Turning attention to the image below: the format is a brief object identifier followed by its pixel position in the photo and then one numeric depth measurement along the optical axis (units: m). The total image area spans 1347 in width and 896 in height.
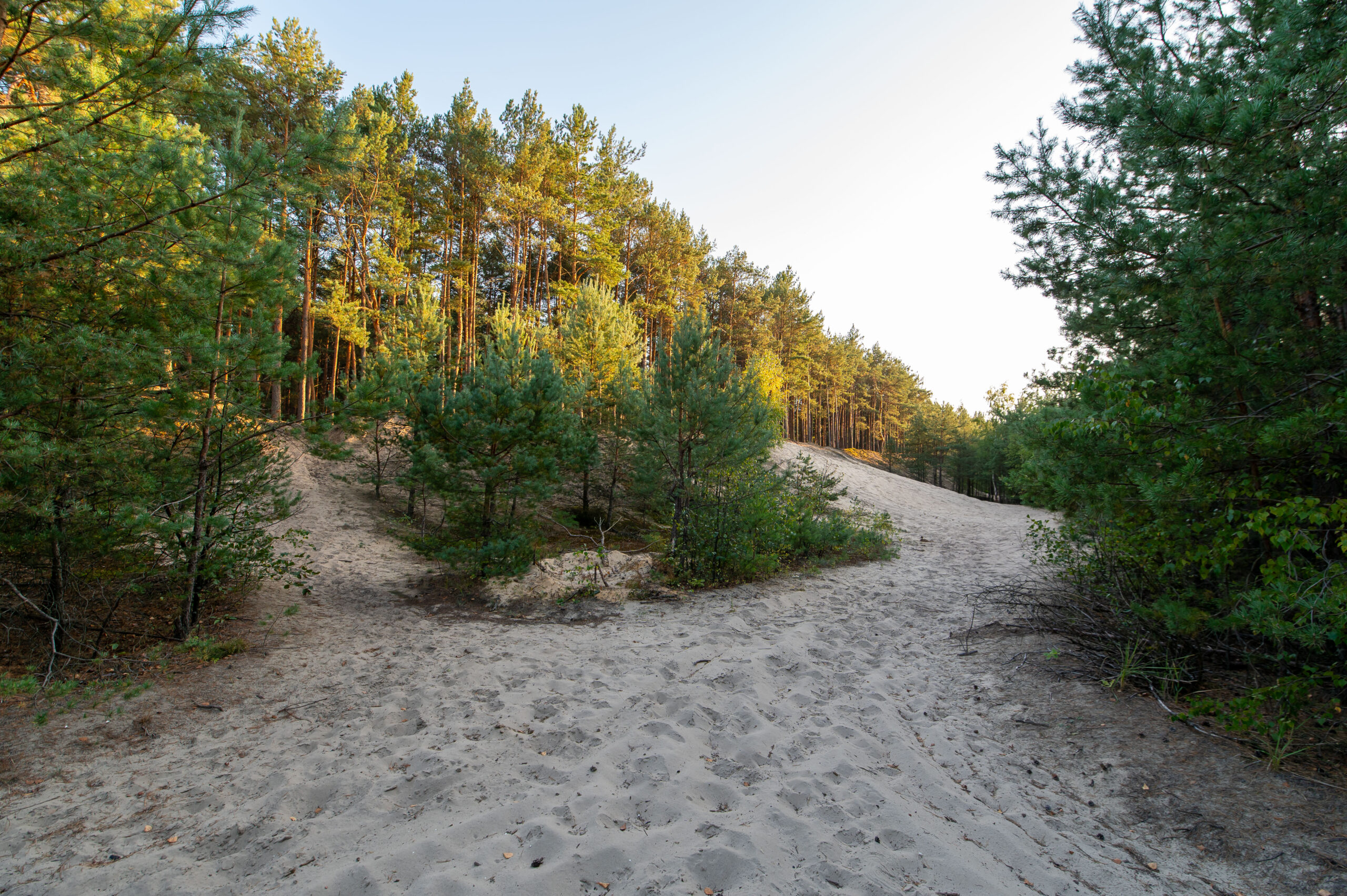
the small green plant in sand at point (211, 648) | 5.23
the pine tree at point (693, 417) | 8.98
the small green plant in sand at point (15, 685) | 3.46
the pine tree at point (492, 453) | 7.98
